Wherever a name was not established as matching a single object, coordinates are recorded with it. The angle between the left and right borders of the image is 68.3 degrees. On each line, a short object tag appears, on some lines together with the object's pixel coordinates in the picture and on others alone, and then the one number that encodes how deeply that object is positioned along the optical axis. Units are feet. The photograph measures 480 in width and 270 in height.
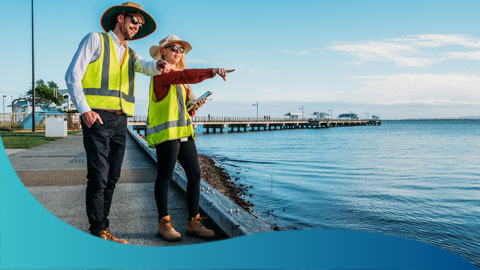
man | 7.68
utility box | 59.67
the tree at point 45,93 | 176.86
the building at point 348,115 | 557.58
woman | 8.98
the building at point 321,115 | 401.08
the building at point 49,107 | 94.46
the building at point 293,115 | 340.80
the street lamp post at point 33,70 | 47.58
